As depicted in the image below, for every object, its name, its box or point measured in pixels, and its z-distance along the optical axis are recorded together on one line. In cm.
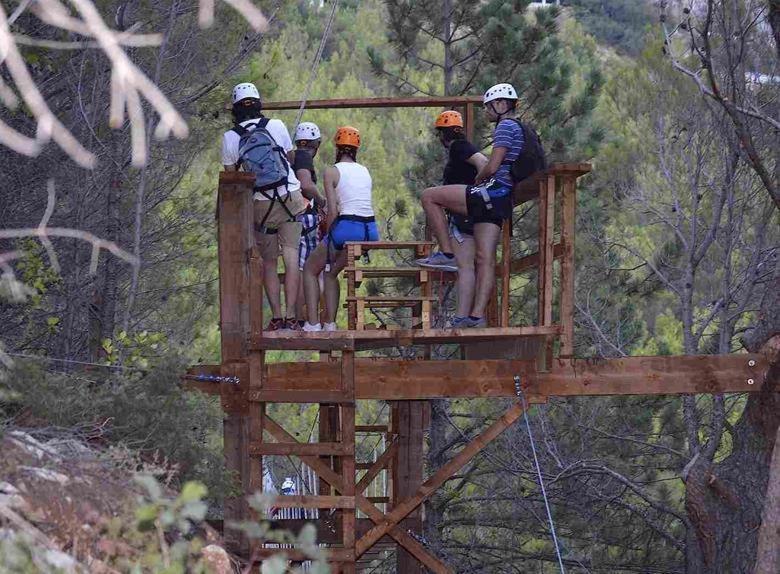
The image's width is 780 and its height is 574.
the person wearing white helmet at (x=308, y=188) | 1673
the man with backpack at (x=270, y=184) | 1614
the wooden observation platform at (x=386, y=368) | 1570
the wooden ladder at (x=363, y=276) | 1659
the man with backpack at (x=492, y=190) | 1633
